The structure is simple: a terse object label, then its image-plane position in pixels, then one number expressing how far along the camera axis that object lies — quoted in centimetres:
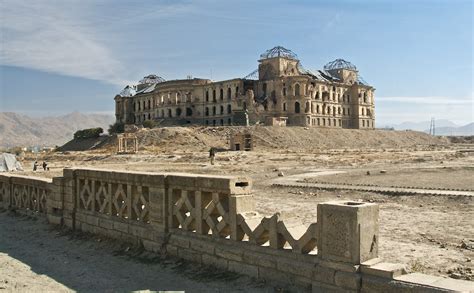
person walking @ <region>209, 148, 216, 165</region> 4439
